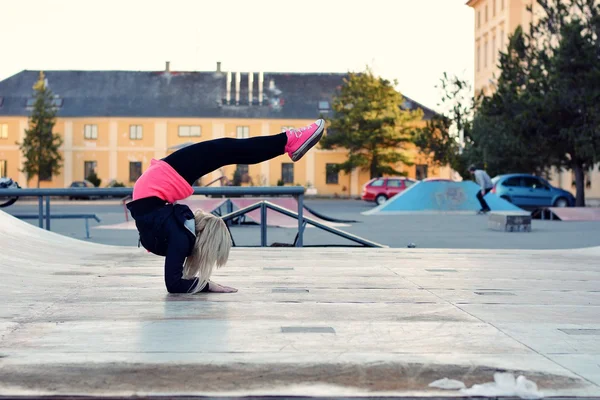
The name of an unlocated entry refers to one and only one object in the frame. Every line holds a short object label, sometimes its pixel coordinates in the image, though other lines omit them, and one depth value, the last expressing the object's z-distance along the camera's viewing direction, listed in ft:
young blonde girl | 18.74
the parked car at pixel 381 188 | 152.25
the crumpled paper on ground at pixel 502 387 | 9.71
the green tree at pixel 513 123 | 115.34
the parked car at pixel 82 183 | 204.43
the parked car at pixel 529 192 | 117.08
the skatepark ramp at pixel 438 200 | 98.58
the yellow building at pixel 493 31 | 188.68
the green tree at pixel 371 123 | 211.41
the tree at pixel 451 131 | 154.92
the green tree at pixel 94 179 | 216.74
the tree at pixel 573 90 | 110.01
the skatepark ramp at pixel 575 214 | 85.71
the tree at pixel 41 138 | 218.18
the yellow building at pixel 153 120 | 232.53
